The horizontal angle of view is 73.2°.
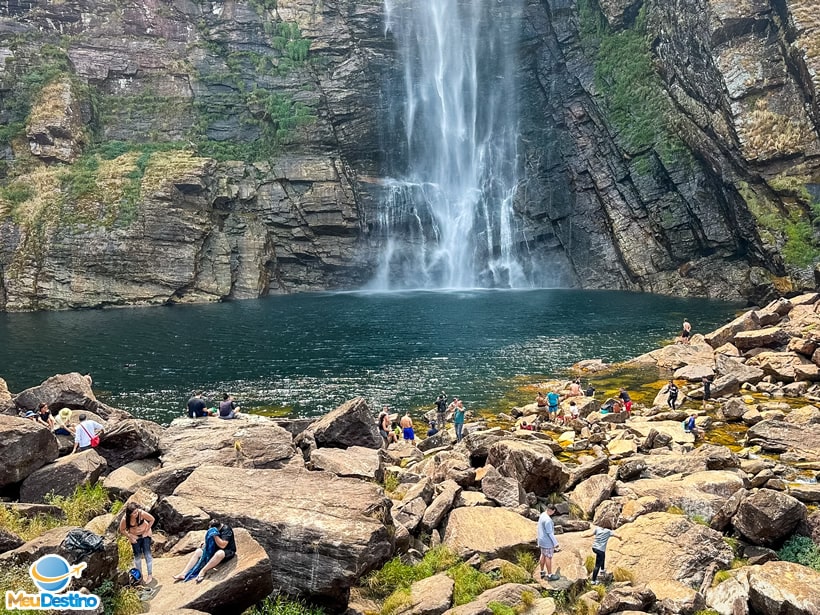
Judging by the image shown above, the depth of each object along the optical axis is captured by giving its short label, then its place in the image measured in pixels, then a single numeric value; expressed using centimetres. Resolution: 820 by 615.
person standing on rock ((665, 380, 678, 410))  2748
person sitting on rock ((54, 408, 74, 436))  1872
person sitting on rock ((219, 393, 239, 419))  2228
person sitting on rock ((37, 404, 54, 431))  2145
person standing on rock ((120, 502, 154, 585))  961
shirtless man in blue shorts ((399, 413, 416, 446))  2522
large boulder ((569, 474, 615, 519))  1462
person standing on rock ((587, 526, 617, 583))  1130
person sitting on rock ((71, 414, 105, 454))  1619
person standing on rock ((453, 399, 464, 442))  2438
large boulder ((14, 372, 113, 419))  2386
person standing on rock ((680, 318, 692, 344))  4131
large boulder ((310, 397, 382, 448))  1816
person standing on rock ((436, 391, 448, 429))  2897
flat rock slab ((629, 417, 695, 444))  2158
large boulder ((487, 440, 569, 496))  1538
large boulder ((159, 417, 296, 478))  1476
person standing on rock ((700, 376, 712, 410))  2830
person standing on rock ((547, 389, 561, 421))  2722
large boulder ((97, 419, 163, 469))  1529
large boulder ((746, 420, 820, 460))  1925
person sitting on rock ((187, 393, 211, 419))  2230
